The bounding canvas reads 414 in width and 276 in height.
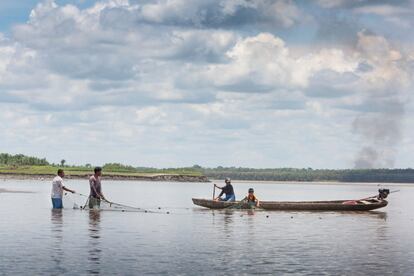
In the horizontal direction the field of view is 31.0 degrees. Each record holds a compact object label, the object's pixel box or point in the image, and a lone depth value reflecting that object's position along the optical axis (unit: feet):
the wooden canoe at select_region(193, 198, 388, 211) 208.23
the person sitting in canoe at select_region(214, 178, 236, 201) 209.05
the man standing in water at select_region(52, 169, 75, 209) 174.38
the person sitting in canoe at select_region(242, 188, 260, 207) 207.31
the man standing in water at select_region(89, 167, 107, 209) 176.55
